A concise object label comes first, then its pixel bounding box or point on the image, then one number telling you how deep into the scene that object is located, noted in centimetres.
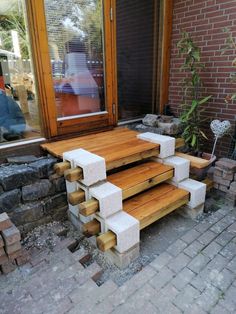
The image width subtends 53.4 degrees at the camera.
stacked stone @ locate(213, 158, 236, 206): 247
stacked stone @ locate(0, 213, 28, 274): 166
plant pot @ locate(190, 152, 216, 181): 265
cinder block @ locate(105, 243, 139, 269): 173
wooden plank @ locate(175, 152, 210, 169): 239
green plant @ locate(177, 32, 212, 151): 274
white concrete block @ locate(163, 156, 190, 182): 229
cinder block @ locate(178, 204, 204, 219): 228
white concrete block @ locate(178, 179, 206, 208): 222
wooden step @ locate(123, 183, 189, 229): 190
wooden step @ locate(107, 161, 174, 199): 200
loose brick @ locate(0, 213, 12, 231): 169
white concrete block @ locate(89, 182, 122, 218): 174
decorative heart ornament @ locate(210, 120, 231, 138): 257
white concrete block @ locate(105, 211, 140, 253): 167
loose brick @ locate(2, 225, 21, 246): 165
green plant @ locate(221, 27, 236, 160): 257
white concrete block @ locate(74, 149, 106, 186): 181
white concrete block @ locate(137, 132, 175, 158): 239
